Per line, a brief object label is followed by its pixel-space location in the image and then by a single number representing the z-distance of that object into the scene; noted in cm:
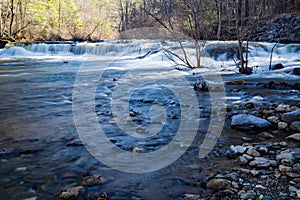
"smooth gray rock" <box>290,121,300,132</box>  295
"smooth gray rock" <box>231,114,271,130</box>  308
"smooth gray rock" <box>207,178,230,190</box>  188
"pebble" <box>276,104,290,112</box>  369
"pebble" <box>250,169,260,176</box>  202
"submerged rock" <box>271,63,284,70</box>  858
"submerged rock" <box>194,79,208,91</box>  553
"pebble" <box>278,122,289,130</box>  305
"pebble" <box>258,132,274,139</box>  280
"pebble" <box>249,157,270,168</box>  214
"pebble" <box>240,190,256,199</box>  172
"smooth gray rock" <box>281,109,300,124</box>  315
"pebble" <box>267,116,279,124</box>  324
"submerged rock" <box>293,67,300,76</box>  737
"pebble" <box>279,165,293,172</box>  203
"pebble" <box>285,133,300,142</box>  267
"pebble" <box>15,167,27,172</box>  220
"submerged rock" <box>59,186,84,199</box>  183
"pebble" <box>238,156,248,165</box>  223
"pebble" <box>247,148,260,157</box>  235
